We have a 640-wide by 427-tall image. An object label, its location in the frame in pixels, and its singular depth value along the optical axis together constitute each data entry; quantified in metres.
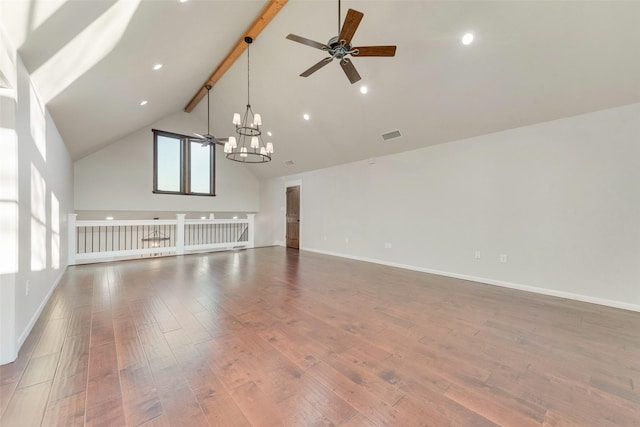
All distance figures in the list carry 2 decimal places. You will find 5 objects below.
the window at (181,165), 7.76
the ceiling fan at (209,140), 5.65
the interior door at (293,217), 8.49
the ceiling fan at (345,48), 2.46
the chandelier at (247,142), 4.36
